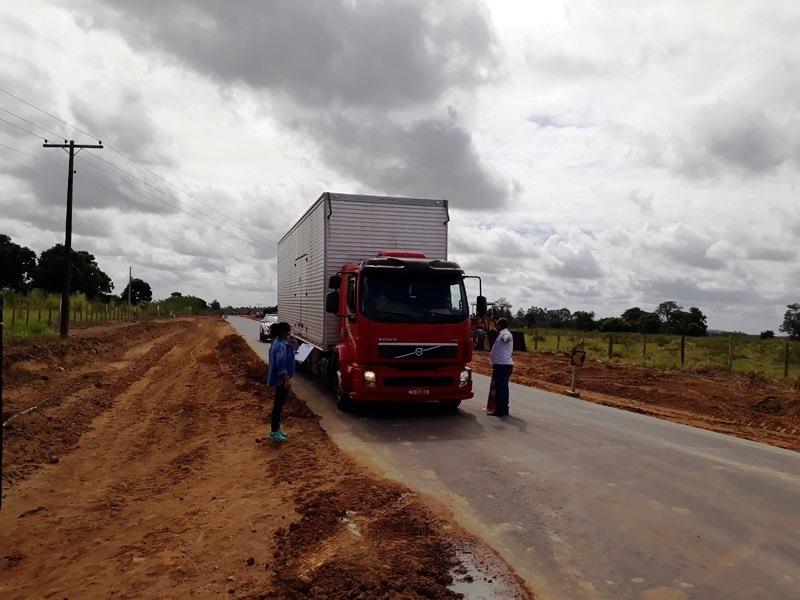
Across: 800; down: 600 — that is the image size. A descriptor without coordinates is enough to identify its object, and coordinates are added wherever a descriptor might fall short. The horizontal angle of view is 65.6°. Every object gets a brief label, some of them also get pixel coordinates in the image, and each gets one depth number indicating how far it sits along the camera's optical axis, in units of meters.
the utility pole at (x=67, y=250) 27.44
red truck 10.68
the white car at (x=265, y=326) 35.50
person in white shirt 11.70
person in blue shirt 8.90
